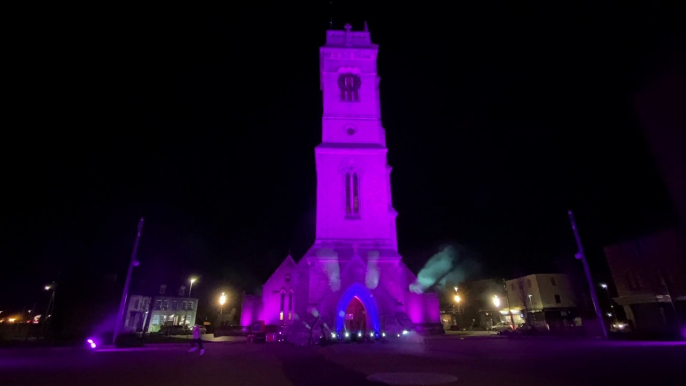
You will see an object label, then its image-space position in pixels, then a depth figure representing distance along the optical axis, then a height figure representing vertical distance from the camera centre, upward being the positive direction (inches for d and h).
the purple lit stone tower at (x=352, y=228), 1074.7 +332.0
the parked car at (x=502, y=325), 2294.5 +35.7
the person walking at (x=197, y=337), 726.4 -1.7
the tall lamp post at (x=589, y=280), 982.4 +130.2
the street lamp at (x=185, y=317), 2675.9 +139.8
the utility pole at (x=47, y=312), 1529.7 +121.7
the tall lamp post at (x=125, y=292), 1009.5 +119.6
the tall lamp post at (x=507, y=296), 2449.8 +234.3
